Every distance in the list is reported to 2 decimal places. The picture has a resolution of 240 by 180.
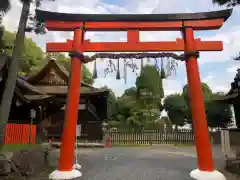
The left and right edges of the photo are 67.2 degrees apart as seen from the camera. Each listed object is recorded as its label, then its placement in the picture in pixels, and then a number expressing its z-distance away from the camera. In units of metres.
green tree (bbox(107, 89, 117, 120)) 31.51
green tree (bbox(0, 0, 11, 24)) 7.27
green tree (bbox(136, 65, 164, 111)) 29.00
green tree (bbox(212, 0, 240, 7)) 9.58
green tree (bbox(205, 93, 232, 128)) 20.95
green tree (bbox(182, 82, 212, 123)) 27.85
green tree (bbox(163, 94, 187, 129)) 29.62
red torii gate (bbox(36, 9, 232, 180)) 6.13
